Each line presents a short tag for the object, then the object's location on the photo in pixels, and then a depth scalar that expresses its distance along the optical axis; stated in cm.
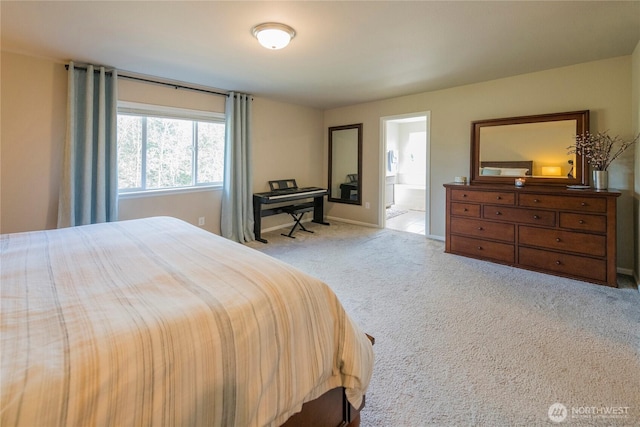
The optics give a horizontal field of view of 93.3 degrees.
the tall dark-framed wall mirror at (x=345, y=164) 566
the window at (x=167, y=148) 369
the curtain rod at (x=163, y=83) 330
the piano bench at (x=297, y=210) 499
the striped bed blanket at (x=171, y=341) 70
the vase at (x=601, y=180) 304
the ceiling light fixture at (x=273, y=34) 236
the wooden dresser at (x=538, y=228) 288
